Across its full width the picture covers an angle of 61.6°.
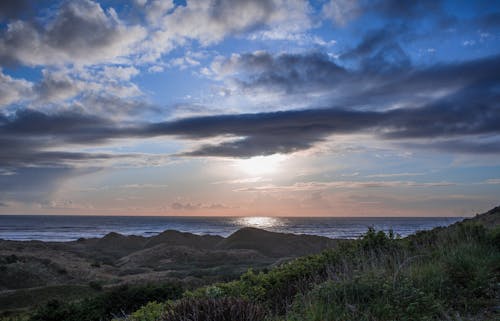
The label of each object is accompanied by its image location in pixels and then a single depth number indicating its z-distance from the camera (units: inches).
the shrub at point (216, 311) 166.4
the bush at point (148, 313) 314.5
